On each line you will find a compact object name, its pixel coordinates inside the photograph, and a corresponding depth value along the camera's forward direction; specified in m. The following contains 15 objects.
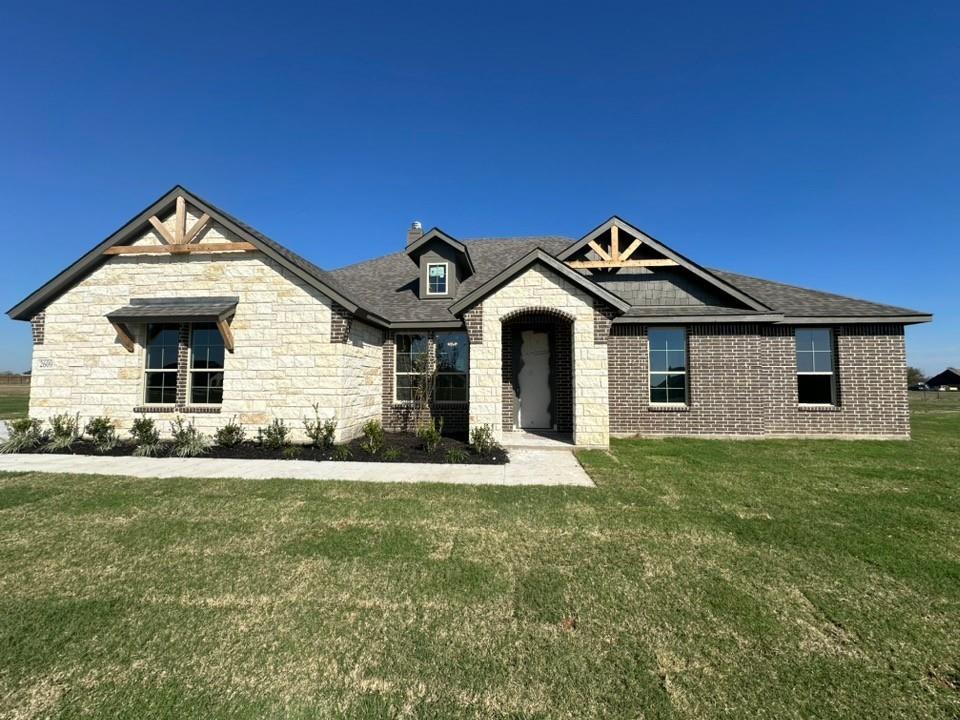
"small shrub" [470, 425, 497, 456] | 9.20
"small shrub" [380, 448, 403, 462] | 8.91
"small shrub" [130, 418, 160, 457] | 9.30
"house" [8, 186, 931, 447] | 10.36
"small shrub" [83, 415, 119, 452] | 9.74
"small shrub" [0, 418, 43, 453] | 9.55
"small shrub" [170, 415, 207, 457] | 9.30
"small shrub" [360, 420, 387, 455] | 9.39
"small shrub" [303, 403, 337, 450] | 9.81
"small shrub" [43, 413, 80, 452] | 9.64
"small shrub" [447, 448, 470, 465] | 8.73
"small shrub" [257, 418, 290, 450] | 9.91
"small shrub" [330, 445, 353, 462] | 9.01
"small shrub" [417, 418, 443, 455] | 9.44
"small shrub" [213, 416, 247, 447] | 10.02
